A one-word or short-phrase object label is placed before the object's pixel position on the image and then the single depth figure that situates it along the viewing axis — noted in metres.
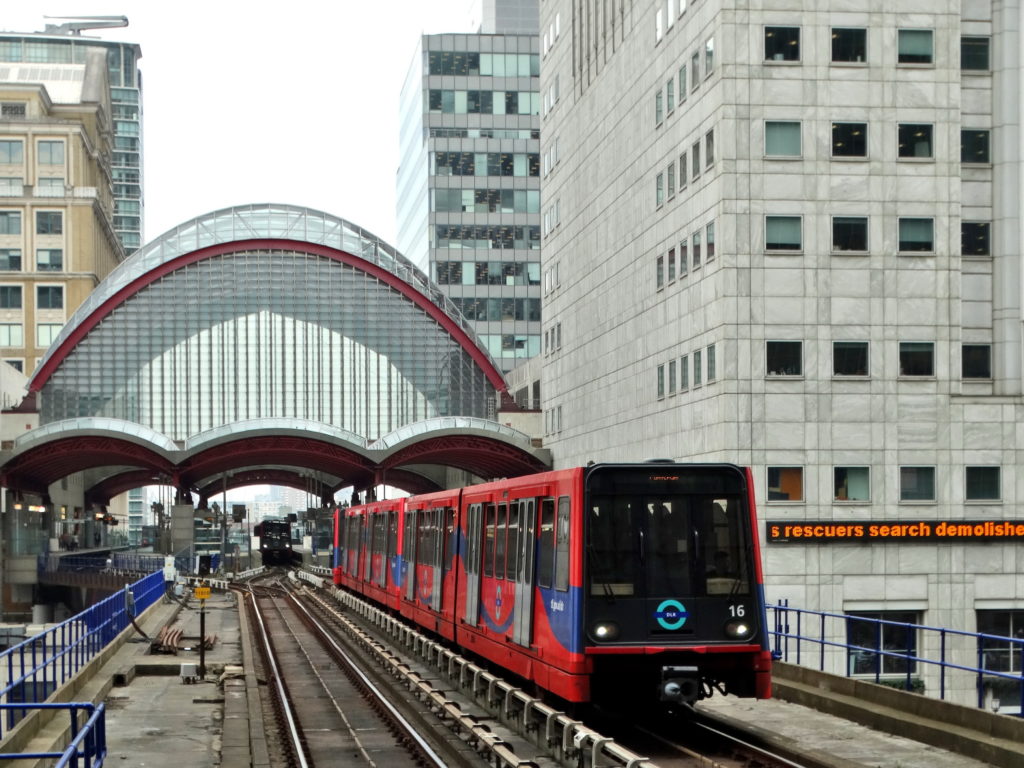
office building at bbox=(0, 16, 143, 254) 194.12
